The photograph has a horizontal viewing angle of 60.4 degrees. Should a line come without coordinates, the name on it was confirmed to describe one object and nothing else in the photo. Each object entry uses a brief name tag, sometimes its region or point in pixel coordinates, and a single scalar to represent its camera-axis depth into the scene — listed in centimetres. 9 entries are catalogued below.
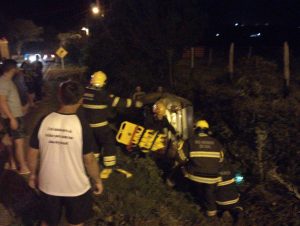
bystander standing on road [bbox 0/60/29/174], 371
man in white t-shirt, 222
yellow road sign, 1319
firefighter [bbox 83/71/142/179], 394
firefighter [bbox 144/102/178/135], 417
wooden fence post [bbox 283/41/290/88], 612
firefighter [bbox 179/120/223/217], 332
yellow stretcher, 415
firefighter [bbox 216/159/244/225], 343
